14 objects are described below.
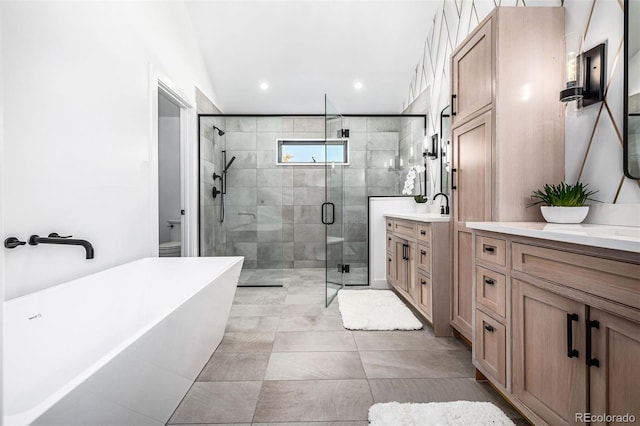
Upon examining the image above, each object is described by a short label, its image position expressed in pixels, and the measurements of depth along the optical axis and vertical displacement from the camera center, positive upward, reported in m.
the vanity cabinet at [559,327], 1.03 -0.43
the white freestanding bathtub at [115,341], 0.91 -0.52
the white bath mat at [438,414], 1.52 -0.92
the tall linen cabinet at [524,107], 1.91 +0.56
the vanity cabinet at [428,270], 2.55 -0.48
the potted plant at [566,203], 1.68 +0.03
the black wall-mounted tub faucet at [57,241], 1.69 -0.15
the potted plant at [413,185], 3.75 +0.26
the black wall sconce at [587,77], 1.66 +0.64
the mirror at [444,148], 3.36 +0.60
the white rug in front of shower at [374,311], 2.73 -0.89
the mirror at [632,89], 1.48 +0.51
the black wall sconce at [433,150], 3.68 +0.63
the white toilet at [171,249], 3.96 -0.45
